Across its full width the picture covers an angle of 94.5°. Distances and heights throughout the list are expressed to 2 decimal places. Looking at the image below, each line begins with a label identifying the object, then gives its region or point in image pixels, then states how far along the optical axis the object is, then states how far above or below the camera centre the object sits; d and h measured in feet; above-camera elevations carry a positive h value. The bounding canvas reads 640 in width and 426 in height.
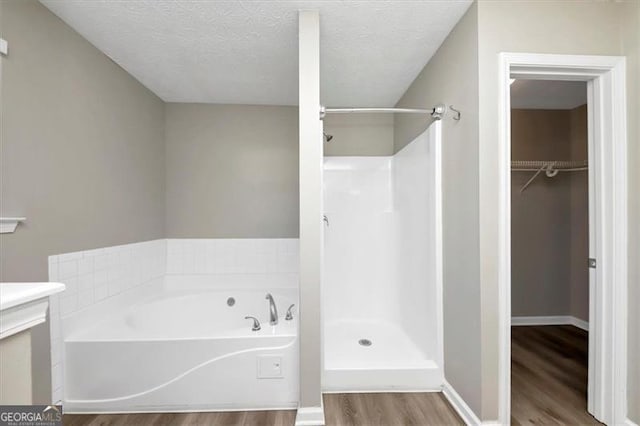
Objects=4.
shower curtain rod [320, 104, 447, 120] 6.50 +2.28
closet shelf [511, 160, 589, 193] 9.70 +1.52
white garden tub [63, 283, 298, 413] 5.86 -3.13
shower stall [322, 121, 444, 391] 6.70 -1.79
